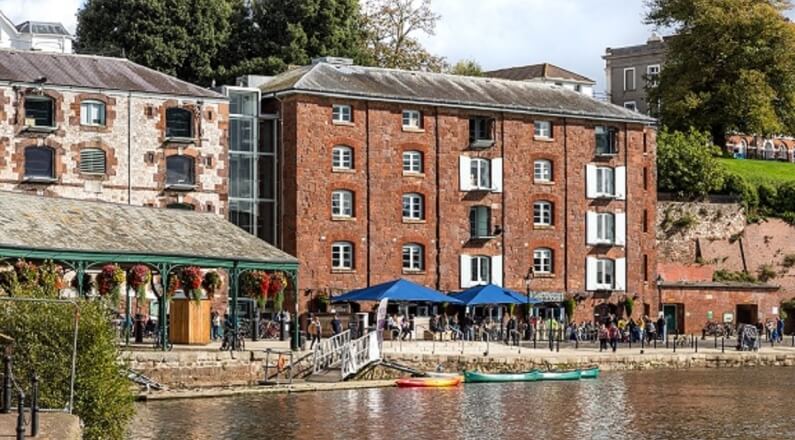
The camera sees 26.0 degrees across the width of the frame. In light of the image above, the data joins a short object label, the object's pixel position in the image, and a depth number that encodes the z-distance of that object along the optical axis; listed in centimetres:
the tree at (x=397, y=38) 10281
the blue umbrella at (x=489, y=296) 7462
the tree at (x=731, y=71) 10344
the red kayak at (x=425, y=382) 6019
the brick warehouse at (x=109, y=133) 7062
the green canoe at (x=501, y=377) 6253
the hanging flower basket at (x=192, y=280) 5906
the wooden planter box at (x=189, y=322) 6038
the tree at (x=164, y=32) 9494
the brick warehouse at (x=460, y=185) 7769
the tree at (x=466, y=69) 11378
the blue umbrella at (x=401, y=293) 7062
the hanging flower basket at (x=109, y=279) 5583
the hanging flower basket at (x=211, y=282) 6131
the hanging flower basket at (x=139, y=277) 5681
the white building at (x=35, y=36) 10128
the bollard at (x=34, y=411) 2838
